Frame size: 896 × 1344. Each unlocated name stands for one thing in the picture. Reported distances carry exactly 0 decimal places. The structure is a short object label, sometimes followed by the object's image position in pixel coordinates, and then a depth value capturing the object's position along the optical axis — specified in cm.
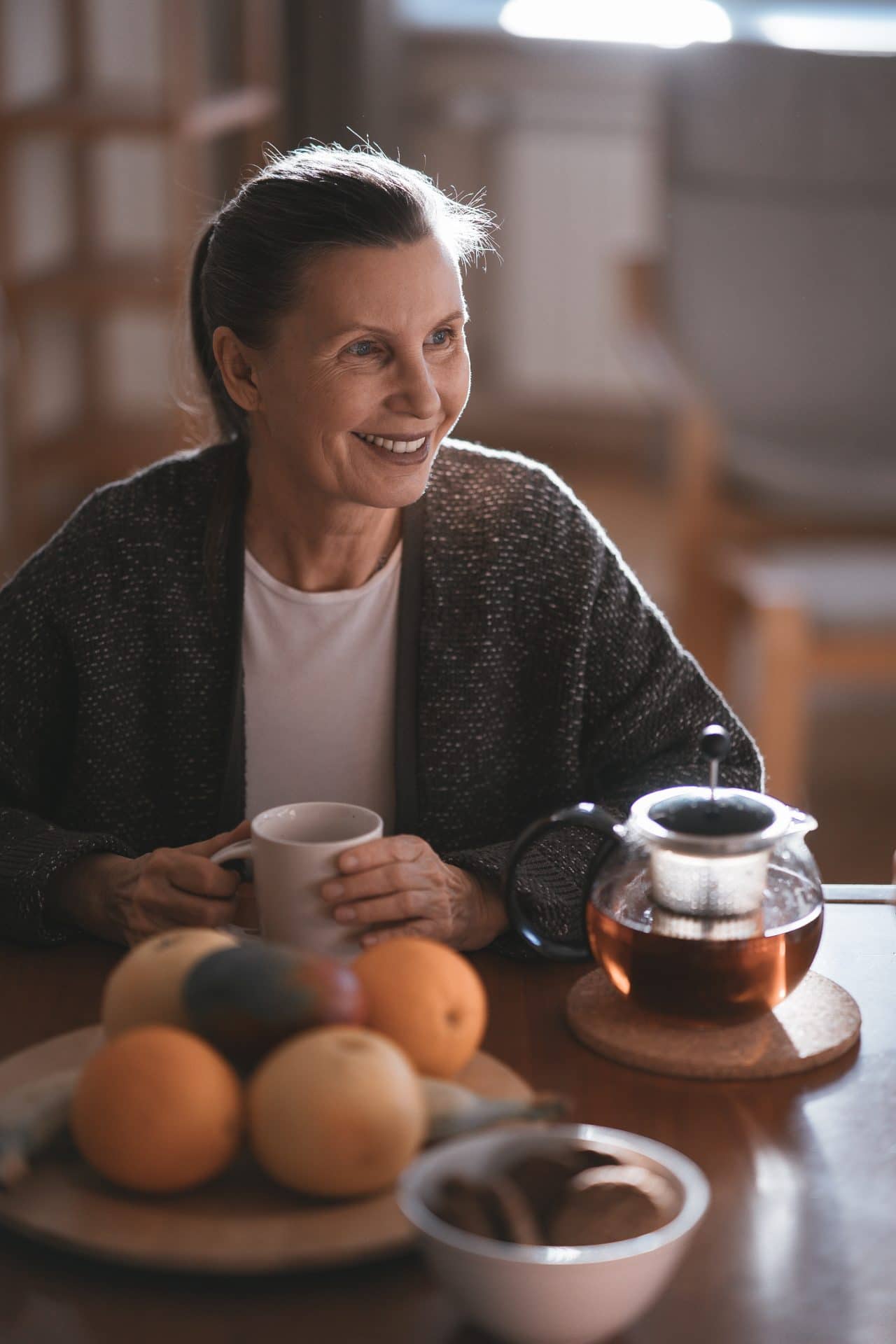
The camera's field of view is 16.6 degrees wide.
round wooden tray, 150
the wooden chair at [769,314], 441
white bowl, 142
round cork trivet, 171
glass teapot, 170
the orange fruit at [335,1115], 150
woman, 210
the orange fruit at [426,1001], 160
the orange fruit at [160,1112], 152
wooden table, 149
